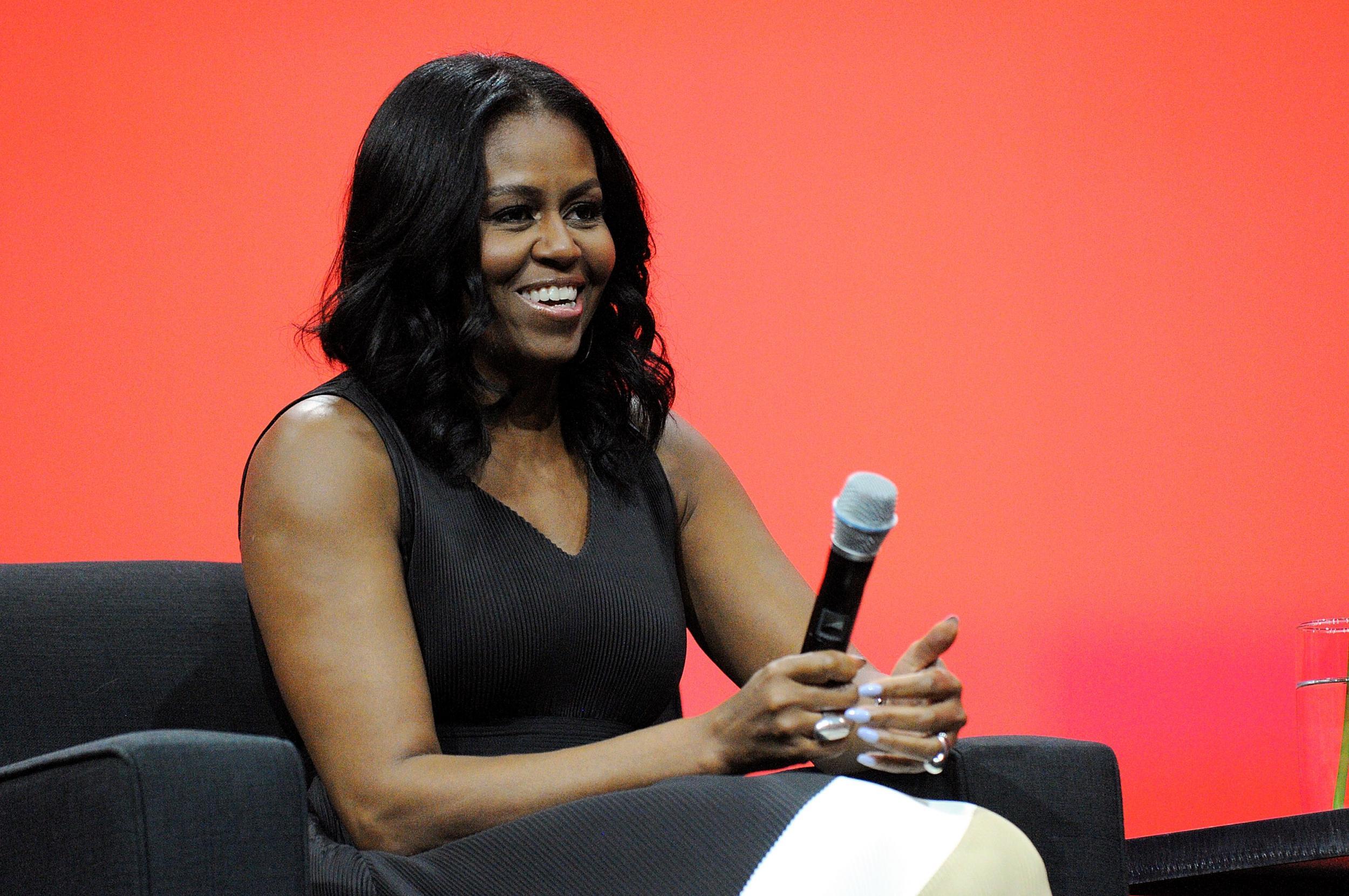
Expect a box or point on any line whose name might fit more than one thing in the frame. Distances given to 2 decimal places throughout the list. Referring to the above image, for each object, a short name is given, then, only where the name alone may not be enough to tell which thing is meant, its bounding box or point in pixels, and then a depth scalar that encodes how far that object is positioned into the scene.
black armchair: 10.05
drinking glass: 10.83
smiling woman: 10.16
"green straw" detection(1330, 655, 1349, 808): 10.81
